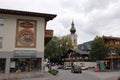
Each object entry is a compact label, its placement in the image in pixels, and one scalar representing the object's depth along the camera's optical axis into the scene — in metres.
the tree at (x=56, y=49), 36.13
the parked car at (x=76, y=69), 18.81
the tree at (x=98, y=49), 22.96
